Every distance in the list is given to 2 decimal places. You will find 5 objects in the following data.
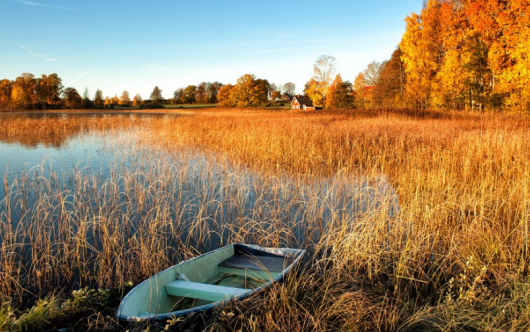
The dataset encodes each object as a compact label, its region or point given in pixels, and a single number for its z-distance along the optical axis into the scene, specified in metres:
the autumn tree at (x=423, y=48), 24.23
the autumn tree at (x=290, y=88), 111.62
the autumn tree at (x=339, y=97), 43.84
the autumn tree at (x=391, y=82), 36.53
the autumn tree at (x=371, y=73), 51.50
